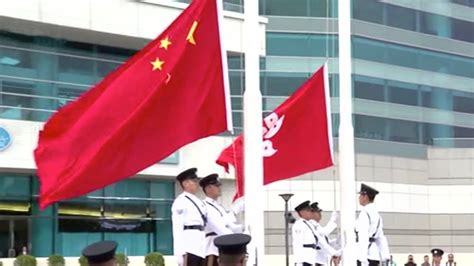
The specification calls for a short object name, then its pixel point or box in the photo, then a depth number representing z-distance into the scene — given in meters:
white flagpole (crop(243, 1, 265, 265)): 11.45
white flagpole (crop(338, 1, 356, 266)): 13.64
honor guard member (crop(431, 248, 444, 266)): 24.64
